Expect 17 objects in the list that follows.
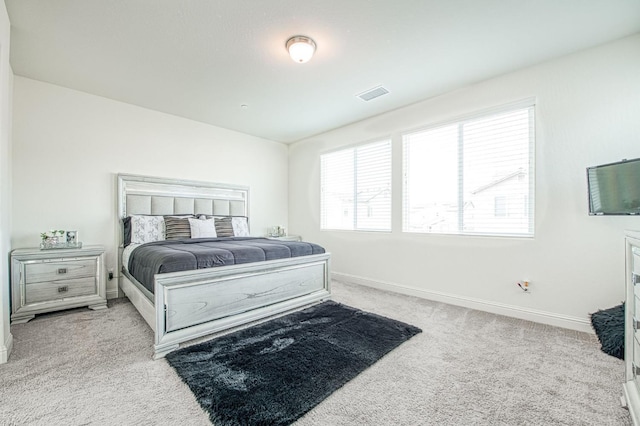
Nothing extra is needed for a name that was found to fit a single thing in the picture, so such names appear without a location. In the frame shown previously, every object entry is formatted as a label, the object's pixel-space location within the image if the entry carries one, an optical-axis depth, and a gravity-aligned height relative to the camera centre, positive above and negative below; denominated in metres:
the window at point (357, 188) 4.12 +0.43
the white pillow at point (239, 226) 4.33 -0.19
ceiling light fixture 2.37 +1.47
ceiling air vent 3.32 +1.52
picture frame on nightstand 3.12 -0.24
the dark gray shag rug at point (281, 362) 1.49 -1.05
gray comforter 2.22 -0.36
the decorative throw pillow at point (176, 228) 3.66 -0.17
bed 2.12 -0.62
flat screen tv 1.94 +0.18
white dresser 1.35 -0.61
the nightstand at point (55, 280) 2.64 -0.66
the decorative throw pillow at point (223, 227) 4.06 -0.18
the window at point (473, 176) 2.88 +0.44
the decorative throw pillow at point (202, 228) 3.75 -0.18
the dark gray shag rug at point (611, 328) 2.03 -0.93
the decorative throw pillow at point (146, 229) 3.50 -0.17
